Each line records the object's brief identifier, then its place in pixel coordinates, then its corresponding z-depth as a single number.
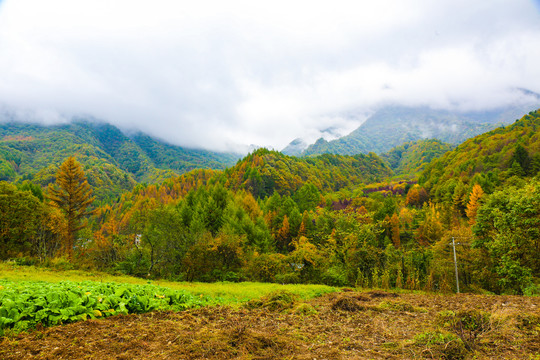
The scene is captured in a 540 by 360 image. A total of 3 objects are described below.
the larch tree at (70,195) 37.47
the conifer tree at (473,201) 58.09
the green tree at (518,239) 18.43
